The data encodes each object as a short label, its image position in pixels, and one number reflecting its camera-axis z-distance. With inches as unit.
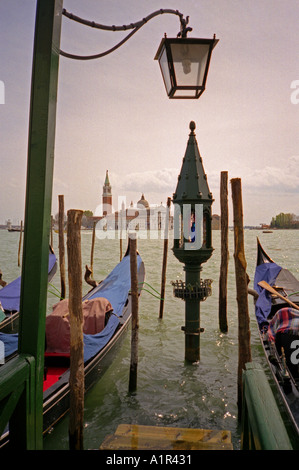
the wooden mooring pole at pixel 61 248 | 396.2
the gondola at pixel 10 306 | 240.8
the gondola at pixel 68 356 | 139.8
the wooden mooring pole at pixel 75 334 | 123.0
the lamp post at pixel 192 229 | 177.9
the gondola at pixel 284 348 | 137.1
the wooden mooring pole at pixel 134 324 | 176.7
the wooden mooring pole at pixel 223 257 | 274.2
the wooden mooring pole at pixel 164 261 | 315.3
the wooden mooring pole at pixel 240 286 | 141.2
